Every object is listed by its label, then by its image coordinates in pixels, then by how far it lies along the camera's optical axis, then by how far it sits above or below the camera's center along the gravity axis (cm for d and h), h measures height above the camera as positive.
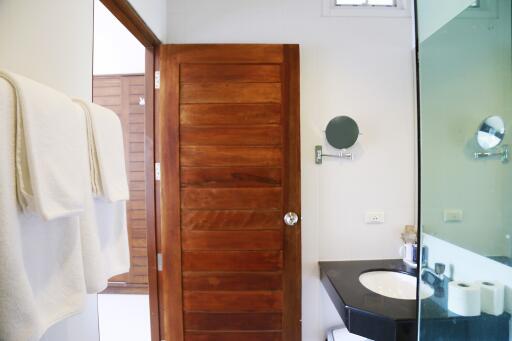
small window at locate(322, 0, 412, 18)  151 +109
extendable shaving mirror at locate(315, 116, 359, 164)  148 +25
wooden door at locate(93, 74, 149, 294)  210 +34
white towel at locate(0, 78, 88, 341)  46 -22
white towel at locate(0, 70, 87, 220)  50 +5
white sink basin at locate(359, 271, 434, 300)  133 -69
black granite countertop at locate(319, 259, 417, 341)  97 -64
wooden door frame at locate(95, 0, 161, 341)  143 -9
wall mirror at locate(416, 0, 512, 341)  72 +0
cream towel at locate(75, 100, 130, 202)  73 +6
